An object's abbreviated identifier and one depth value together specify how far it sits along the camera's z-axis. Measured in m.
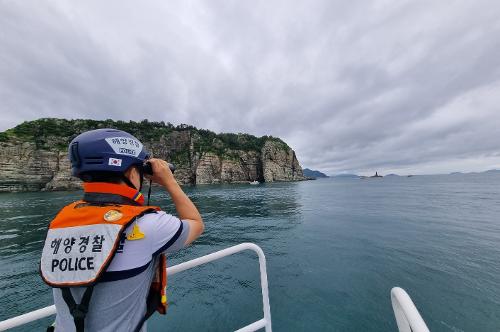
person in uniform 1.16
